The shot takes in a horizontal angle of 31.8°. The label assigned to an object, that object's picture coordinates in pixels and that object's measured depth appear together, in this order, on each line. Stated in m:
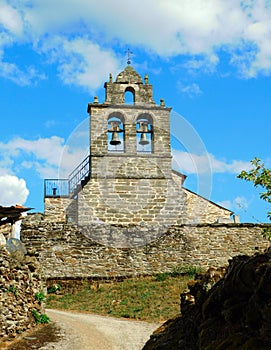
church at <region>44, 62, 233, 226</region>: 21.70
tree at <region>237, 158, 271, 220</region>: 12.55
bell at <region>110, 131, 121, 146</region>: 21.92
